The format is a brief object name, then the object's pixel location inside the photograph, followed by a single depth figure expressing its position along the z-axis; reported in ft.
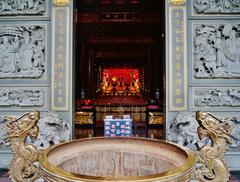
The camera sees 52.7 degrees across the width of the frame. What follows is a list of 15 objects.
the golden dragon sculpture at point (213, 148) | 5.54
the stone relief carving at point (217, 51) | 16.22
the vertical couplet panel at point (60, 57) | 16.11
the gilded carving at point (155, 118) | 24.93
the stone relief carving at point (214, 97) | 16.17
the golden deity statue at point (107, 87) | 47.50
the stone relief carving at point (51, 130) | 14.40
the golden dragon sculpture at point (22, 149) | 5.51
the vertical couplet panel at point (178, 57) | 15.92
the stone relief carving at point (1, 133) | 16.31
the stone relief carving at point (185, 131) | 14.20
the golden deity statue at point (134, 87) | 47.84
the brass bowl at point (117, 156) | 5.07
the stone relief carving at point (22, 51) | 16.63
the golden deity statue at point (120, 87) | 48.14
